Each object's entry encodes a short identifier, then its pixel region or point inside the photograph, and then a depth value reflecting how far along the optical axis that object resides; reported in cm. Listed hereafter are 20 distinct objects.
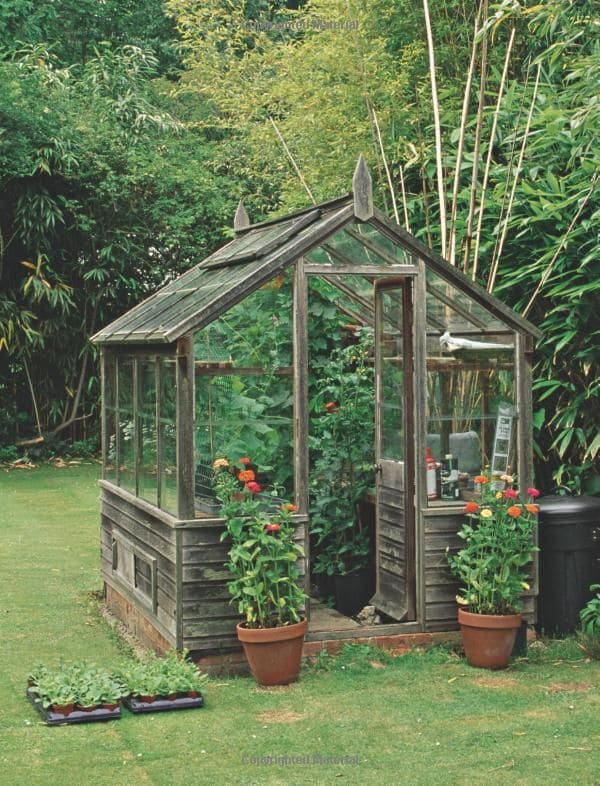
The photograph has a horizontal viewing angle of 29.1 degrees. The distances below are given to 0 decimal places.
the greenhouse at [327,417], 591
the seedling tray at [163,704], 535
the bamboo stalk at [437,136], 742
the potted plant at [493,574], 600
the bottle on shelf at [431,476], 636
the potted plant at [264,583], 566
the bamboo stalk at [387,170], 792
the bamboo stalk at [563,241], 682
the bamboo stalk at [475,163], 722
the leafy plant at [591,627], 629
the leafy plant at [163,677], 543
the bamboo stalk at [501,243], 715
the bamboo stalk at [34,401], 1540
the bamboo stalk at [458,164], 736
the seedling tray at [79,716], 523
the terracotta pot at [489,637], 598
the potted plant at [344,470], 718
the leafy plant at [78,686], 533
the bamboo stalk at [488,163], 733
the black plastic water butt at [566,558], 656
